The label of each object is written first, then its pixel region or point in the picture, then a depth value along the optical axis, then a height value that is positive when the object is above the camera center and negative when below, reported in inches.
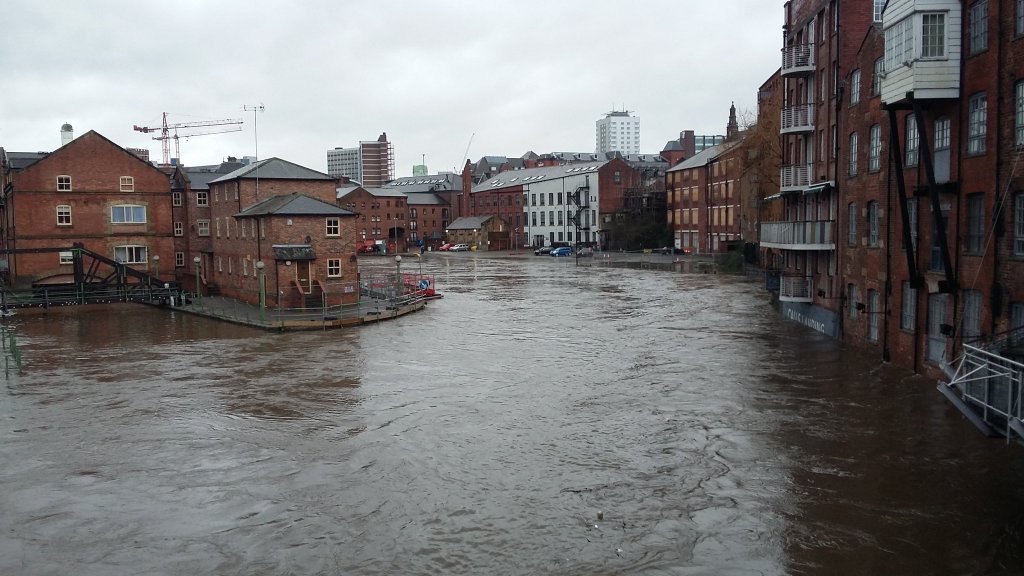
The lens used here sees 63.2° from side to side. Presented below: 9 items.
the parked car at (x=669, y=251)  3449.1 -80.9
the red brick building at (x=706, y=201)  3024.1 +115.1
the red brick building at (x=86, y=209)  1808.6 +81.0
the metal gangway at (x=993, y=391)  512.2 -112.2
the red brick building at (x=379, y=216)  4552.2 +125.6
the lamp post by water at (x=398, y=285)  1758.6 -100.5
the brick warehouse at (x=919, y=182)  748.0 +48.7
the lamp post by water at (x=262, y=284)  1469.0 -81.4
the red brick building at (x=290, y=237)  1590.8 +6.3
